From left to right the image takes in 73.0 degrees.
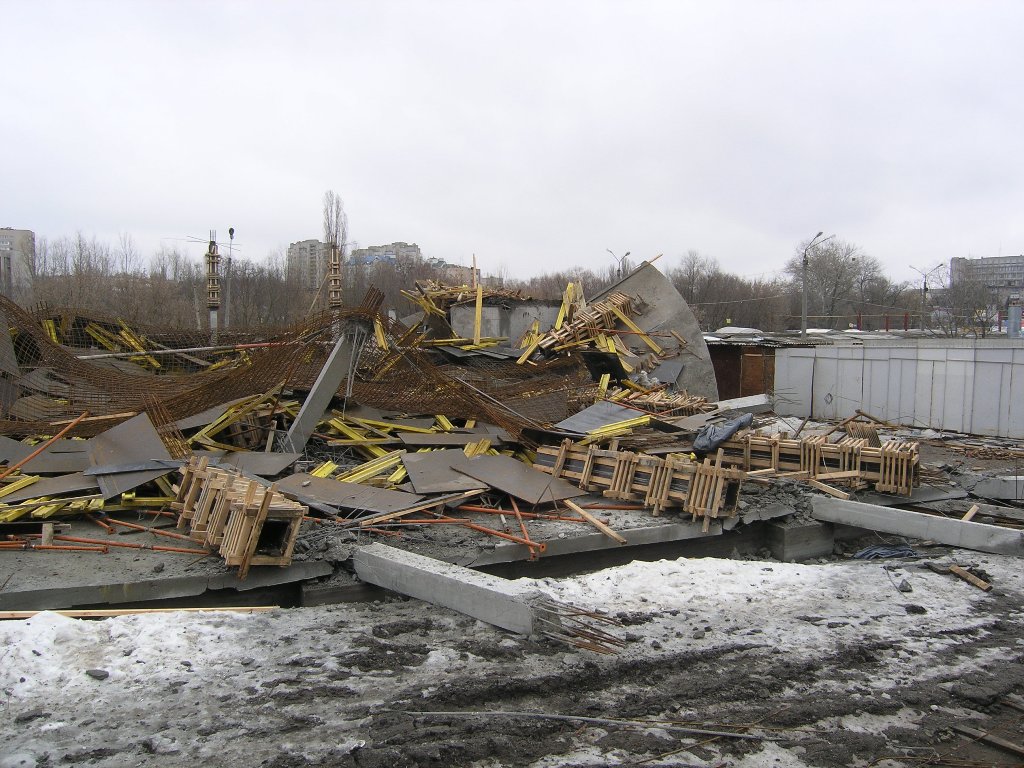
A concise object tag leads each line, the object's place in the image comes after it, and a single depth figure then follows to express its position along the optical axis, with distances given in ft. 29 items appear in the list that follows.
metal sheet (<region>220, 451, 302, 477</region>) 29.35
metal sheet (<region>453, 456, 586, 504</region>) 29.35
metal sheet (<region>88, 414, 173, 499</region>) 26.25
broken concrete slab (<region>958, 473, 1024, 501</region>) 33.27
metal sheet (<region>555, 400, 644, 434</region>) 36.68
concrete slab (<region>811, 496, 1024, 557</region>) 26.45
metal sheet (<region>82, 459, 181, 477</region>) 26.53
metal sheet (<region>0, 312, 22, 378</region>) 35.58
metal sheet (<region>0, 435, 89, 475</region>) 28.22
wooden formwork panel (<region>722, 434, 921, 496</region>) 31.63
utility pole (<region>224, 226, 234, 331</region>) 92.94
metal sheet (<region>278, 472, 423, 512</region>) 26.50
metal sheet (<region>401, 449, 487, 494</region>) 28.68
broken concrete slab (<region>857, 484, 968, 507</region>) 31.89
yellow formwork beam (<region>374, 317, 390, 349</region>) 34.61
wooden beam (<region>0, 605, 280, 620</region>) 17.67
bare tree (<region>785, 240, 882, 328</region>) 190.39
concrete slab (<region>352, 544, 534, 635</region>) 18.61
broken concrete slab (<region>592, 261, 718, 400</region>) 62.95
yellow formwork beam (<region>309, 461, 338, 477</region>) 30.01
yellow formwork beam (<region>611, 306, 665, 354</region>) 62.03
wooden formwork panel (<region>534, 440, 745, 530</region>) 27.96
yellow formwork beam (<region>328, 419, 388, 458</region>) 34.32
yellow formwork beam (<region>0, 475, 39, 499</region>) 25.41
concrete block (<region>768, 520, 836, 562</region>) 29.35
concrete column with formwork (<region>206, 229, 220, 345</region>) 66.28
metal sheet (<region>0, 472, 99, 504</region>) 25.19
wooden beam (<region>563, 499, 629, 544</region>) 26.30
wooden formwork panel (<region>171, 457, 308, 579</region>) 20.63
